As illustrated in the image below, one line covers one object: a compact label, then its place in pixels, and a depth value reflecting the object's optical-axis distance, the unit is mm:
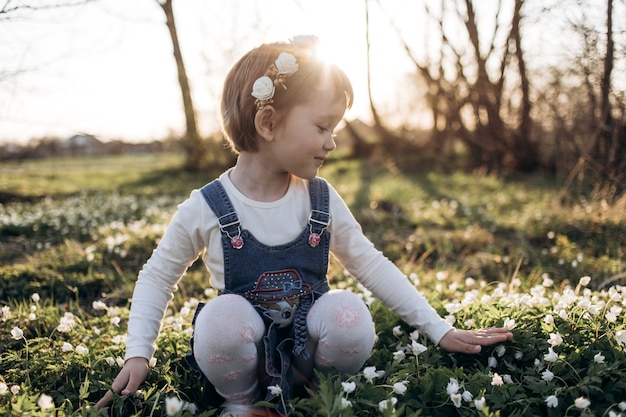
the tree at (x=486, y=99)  8328
